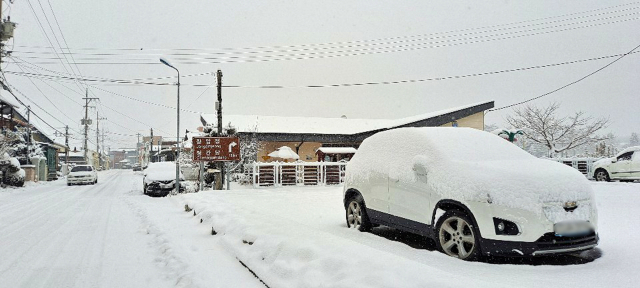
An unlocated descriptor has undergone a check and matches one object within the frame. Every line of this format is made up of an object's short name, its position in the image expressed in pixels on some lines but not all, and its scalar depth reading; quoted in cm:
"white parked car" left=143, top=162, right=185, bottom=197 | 1759
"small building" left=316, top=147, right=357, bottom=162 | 2756
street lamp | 1700
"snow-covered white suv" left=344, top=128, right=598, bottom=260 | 418
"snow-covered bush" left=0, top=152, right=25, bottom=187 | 2445
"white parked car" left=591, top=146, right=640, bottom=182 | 1561
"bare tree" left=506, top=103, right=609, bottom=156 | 3566
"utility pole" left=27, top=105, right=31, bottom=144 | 3225
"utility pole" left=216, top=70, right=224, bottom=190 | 1637
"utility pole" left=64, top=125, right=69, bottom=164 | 5458
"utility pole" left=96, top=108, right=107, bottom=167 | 7032
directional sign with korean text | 1530
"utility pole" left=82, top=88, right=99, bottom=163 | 5773
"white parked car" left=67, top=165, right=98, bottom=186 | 2691
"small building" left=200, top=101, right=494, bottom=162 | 2469
